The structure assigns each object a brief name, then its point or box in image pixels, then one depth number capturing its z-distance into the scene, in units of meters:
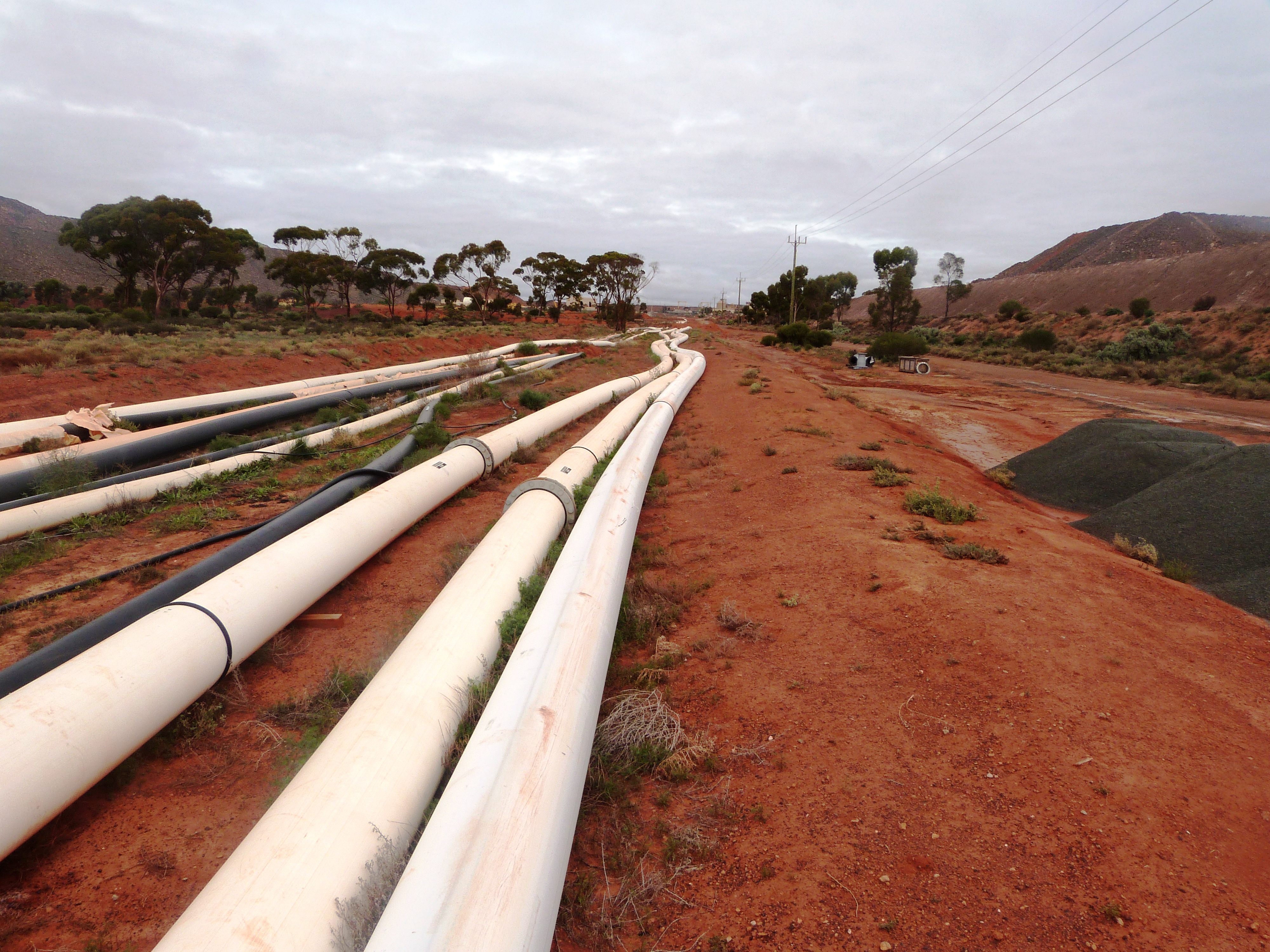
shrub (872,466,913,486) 8.32
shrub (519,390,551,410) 15.14
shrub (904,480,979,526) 6.89
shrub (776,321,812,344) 42.66
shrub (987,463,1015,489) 10.38
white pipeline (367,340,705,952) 2.06
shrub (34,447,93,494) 7.89
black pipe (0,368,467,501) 7.84
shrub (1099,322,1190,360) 29.45
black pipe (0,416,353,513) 7.24
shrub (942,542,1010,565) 5.62
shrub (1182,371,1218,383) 23.14
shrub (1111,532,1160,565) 6.48
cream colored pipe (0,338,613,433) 10.48
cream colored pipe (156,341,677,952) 2.24
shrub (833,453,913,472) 8.95
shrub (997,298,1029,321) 51.91
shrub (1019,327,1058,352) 37.12
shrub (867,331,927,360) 33.28
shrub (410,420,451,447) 10.48
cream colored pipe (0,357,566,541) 6.62
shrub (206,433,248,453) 10.59
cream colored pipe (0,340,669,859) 2.89
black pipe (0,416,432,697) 3.75
